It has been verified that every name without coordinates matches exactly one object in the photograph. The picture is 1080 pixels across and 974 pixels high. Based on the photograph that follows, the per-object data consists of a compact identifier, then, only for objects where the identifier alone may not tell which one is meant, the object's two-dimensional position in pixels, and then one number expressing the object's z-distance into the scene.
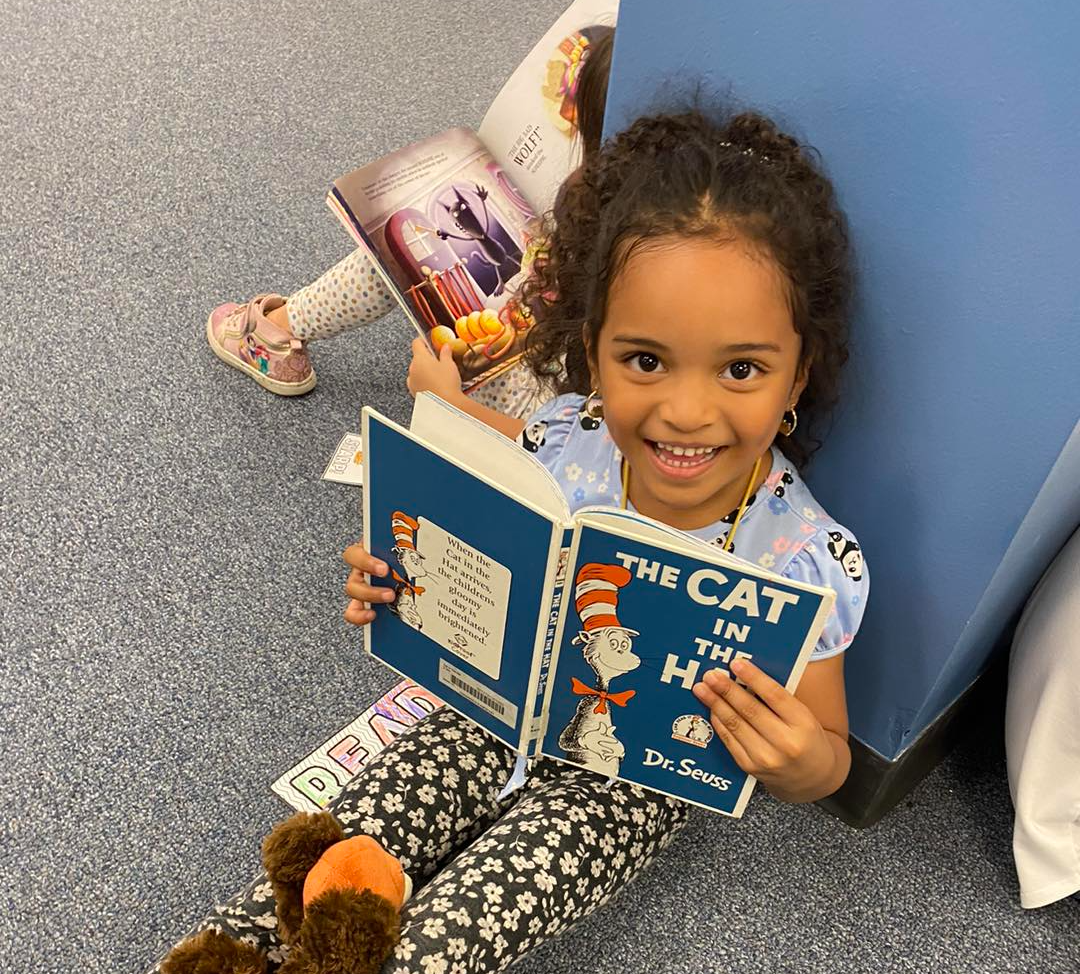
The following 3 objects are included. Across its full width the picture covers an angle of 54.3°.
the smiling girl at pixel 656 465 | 0.72
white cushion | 0.89
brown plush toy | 0.70
